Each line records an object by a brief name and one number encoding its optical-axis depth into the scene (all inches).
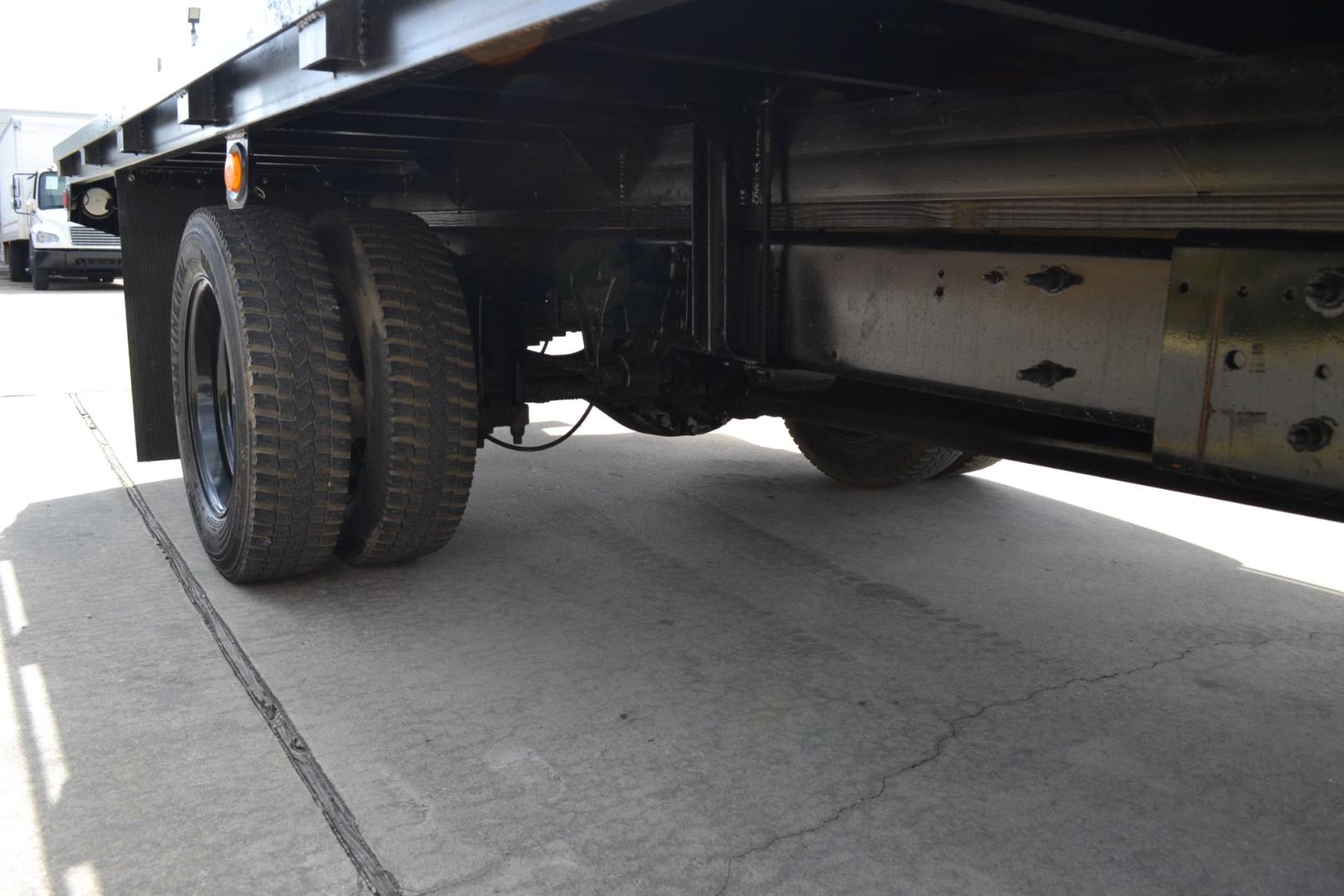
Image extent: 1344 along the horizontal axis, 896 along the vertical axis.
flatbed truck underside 68.4
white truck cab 722.8
